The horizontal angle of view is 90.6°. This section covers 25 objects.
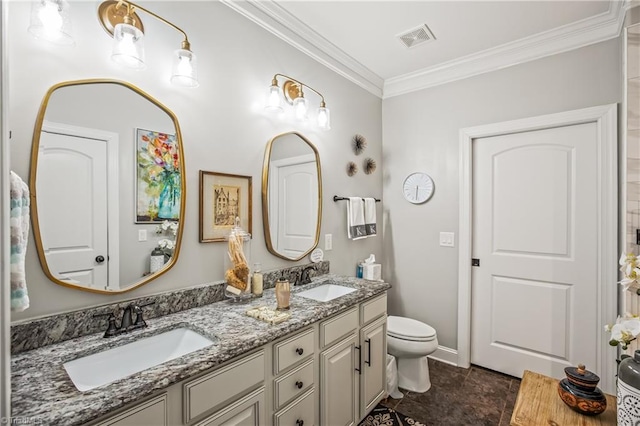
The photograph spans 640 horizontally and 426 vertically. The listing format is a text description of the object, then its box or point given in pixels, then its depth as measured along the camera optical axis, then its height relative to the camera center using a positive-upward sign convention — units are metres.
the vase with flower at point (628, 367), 1.00 -0.51
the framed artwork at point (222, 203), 1.68 +0.04
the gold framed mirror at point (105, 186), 1.19 +0.11
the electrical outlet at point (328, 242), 2.51 -0.24
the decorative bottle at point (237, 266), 1.70 -0.30
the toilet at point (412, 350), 2.31 -1.02
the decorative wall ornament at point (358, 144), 2.82 +0.61
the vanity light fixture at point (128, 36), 1.28 +0.73
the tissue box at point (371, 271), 2.80 -0.53
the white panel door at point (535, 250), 2.32 -0.31
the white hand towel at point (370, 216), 2.81 -0.05
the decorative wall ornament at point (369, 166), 2.96 +0.43
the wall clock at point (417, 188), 2.95 +0.23
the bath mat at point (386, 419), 2.01 -1.34
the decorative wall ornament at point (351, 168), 2.74 +0.38
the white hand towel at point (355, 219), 2.65 -0.06
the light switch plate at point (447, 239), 2.83 -0.25
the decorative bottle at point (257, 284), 1.78 -0.41
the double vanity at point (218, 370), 0.87 -0.56
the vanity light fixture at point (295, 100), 1.95 +0.73
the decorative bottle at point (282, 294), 1.58 -0.42
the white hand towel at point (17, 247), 0.76 -0.09
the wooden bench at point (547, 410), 1.18 -0.78
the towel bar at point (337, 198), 2.58 +0.11
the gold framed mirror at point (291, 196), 2.03 +0.11
